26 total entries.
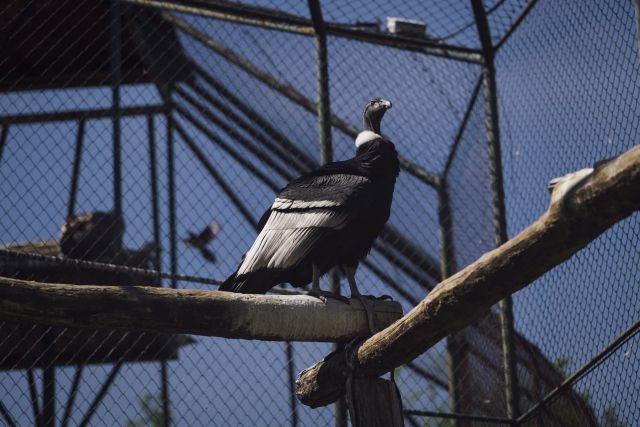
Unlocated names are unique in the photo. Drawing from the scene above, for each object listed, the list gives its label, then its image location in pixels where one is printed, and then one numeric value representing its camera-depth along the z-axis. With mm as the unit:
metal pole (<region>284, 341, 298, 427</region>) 10445
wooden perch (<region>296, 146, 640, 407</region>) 4918
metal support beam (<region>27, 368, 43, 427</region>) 9695
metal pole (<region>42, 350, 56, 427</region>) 9845
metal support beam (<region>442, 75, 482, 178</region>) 12141
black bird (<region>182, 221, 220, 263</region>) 11922
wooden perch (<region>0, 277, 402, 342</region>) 6488
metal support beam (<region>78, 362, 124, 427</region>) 10656
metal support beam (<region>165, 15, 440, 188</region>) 11547
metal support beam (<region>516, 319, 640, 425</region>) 8367
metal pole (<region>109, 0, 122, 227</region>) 10961
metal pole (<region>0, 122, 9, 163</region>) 10822
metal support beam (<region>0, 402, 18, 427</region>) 9570
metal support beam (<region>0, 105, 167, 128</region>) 10852
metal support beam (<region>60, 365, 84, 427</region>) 9832
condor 8914
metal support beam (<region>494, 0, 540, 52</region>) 11109
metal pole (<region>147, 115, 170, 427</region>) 11148
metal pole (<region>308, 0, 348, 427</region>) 10984
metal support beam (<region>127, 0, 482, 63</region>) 11461
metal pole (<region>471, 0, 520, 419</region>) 10711
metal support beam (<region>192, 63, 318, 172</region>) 11508
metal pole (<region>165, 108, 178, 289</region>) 11898
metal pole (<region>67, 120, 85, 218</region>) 11789
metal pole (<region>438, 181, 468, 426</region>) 11078
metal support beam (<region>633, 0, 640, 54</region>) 8234
